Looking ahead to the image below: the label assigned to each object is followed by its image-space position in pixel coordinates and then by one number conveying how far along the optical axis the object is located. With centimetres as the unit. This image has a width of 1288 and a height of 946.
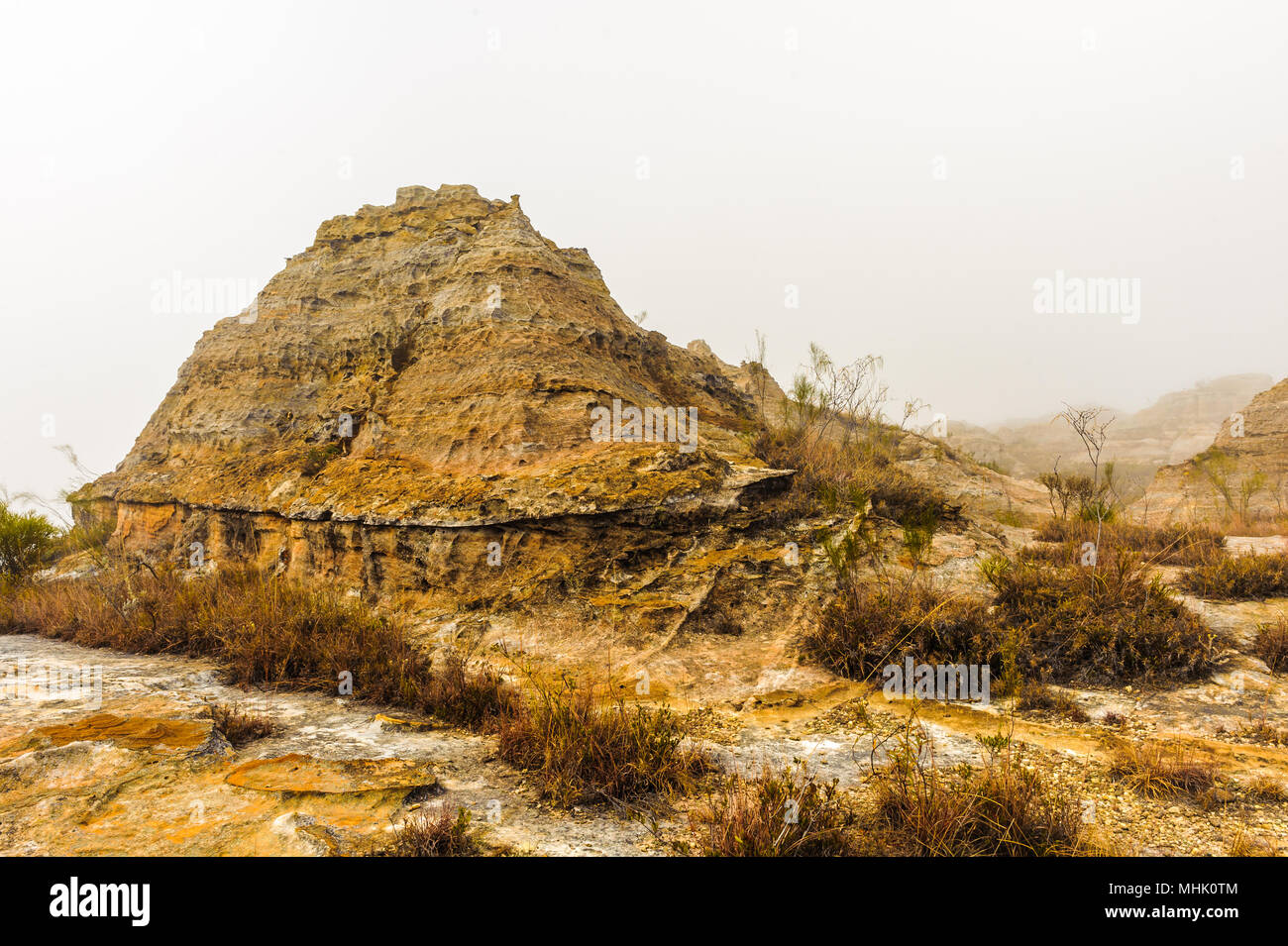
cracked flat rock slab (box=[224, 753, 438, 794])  333
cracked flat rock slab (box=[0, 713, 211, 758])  379
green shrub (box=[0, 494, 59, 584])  1104
